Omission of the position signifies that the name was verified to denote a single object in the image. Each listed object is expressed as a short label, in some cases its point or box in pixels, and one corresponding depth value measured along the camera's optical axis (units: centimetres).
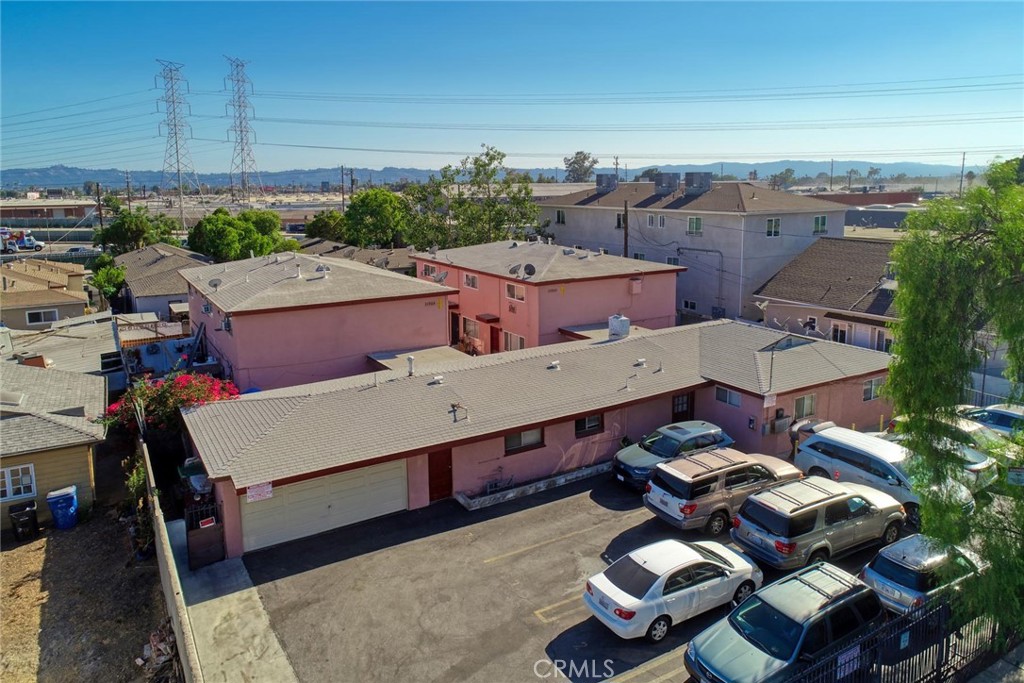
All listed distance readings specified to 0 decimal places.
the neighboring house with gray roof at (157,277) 4538
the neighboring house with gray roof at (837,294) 3241
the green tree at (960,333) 1014
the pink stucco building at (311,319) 2614
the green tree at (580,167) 17688
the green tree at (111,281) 5369
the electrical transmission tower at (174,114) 11369
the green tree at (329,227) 7669
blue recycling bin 1939
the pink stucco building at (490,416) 1716
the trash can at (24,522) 1883
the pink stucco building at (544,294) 3203
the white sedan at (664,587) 1287
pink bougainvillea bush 2106
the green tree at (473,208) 5581
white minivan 1827
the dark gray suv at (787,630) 1119
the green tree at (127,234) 7088
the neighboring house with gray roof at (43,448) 1947
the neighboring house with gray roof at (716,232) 4044
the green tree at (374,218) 6869
